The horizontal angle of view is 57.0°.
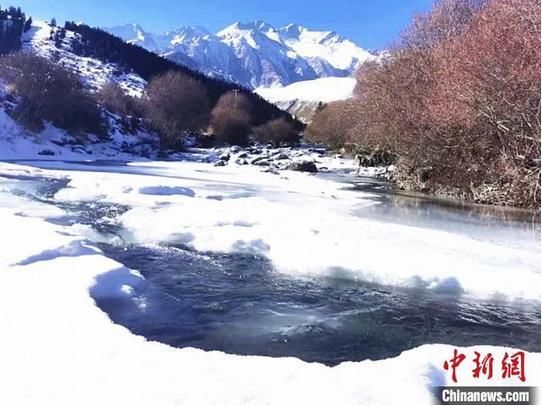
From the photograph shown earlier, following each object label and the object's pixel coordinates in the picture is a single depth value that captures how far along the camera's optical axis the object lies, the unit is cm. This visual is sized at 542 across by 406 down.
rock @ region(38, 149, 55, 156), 4741
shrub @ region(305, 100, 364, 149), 4975
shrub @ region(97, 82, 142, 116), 7944
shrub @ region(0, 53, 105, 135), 5441
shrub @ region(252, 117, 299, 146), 9656
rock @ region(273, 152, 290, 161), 5038
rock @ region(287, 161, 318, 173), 3872
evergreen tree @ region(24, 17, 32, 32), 15416
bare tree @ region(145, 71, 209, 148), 7456
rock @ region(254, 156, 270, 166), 4477
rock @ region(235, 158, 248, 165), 4553
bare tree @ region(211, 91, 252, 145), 9300
